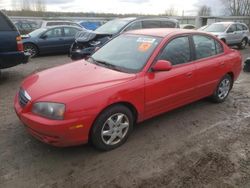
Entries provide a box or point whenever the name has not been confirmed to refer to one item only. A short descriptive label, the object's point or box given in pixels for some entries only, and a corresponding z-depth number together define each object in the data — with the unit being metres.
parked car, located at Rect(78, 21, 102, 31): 15.68
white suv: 10.84
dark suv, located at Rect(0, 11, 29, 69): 4.84
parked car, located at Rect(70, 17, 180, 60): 6.57
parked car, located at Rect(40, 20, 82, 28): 12.88
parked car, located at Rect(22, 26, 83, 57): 8.44
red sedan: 2.35
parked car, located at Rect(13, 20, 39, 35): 14.61
